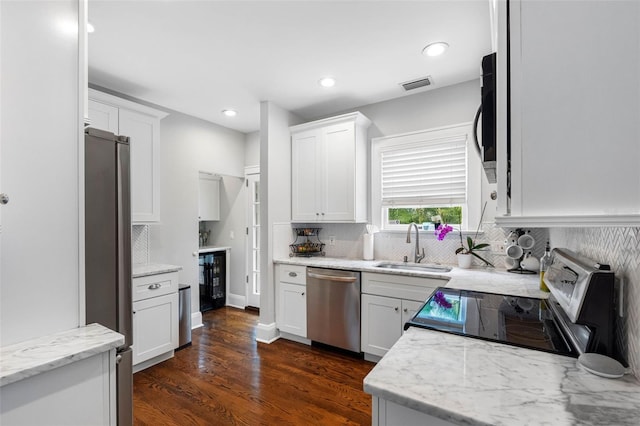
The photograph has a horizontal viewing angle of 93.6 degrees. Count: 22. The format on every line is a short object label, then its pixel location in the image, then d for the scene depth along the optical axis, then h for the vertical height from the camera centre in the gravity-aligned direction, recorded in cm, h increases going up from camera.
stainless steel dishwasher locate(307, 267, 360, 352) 289 -94
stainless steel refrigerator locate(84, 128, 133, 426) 159 -15
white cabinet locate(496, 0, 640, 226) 58 +21
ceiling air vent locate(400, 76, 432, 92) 286 +127
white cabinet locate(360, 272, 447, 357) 258 -83
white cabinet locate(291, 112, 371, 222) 325 +50
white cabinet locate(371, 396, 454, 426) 76 -54
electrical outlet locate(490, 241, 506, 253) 273 -32
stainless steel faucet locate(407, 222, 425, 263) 306 -37
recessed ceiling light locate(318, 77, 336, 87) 285 +127
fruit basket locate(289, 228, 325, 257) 361 -38
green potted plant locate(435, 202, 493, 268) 276 -33
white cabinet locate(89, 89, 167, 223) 270 +78
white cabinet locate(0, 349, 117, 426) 88 -57
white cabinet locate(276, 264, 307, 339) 322 -95
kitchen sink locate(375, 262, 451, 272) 278 -54
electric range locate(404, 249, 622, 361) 92 -46
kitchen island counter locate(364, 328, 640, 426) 69 -46
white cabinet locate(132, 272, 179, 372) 264 -96
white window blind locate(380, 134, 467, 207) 299 +42
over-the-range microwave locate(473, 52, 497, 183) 89 +31
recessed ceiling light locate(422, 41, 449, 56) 229 +128
